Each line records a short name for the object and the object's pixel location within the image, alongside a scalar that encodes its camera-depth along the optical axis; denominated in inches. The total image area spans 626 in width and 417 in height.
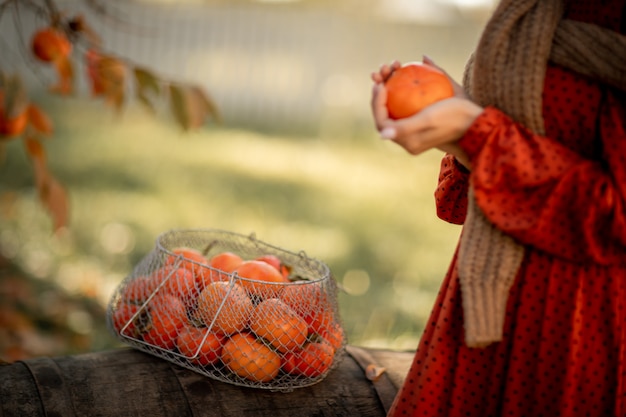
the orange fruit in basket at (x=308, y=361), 65.8
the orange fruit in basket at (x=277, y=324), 65.0
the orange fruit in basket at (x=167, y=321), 66.3
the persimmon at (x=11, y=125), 82.0
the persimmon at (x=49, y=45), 87.8
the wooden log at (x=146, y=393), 63.4
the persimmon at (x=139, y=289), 68.3
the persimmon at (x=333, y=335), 67.5
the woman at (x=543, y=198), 55.9
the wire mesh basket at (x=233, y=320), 65.1
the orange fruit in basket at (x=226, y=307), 65.0
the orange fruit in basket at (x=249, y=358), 64.7
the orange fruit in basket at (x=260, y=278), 65.9
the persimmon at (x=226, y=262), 68.8
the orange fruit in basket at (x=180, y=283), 66.6
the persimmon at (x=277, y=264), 70.1
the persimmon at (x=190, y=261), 66.7
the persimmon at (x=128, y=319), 67.9
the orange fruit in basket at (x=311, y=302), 66.3
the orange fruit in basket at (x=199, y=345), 65.0
